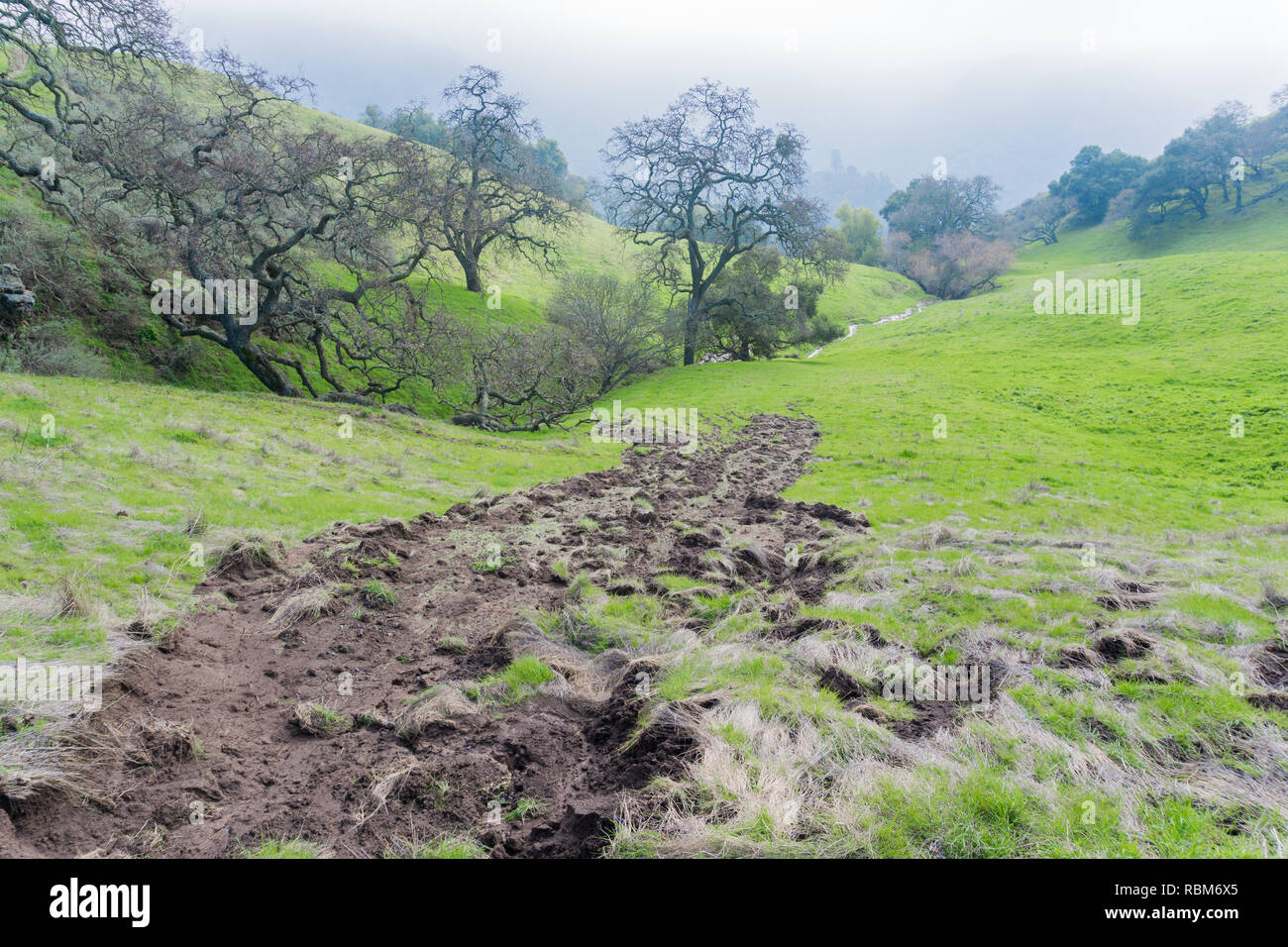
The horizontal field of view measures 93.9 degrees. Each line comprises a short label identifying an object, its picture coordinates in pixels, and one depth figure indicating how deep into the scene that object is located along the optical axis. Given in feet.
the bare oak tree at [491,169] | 114.21
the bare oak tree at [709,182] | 114.93
